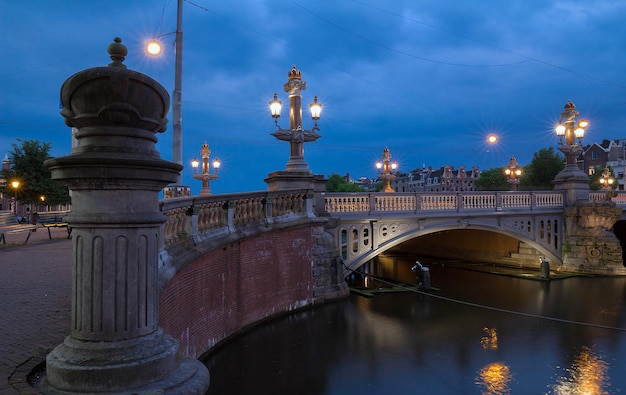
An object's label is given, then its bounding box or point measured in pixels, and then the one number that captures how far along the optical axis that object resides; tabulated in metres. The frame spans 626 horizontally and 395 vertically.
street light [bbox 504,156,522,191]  29.92
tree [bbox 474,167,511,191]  66.56
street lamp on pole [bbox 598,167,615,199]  23.67
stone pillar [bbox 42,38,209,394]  3.42
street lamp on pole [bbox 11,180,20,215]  33.40
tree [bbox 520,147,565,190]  55.16
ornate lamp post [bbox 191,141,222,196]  28.71
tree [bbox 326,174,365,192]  75.90
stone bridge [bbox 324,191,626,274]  18.20
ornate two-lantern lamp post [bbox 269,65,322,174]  15.73
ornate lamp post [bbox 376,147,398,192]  27.16
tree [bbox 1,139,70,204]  36.44
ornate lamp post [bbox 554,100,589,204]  23.73
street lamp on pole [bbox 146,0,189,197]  13.67
